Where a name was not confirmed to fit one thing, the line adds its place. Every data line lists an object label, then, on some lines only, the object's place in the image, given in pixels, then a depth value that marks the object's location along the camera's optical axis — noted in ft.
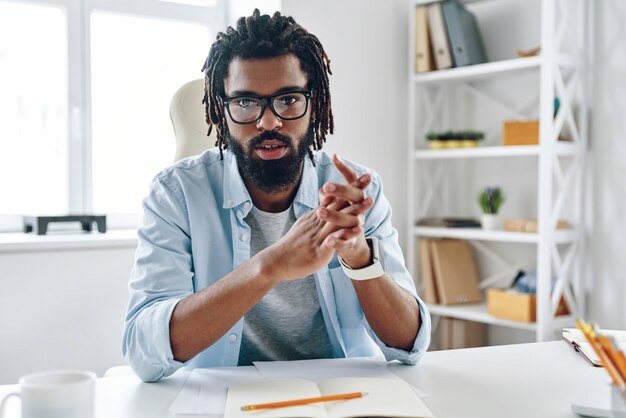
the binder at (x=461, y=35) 9.14
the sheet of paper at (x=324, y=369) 3.38
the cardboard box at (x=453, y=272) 9.41
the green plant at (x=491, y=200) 8.86
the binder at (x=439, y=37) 9.27
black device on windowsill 7.85
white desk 2.92
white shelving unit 7.99
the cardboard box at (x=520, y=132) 8.29
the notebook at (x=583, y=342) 3.79
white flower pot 8.86
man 3.56
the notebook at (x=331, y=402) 2.71
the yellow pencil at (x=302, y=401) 2.75
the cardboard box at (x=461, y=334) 9.47
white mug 2.34
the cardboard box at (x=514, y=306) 8.24
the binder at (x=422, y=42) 9.50
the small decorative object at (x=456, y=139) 9.13
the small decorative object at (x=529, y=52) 8.30
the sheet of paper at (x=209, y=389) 2.89
